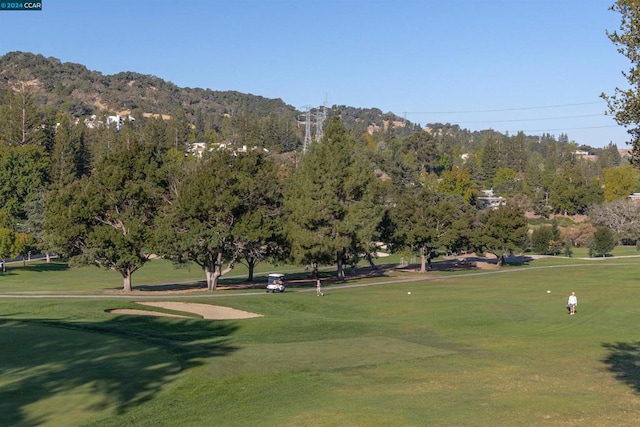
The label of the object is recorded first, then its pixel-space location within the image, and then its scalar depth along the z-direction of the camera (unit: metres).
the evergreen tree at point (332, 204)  81.19
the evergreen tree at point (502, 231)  108.50
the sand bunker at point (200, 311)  49.78
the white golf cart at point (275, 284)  68.19
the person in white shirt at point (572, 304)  50.44
